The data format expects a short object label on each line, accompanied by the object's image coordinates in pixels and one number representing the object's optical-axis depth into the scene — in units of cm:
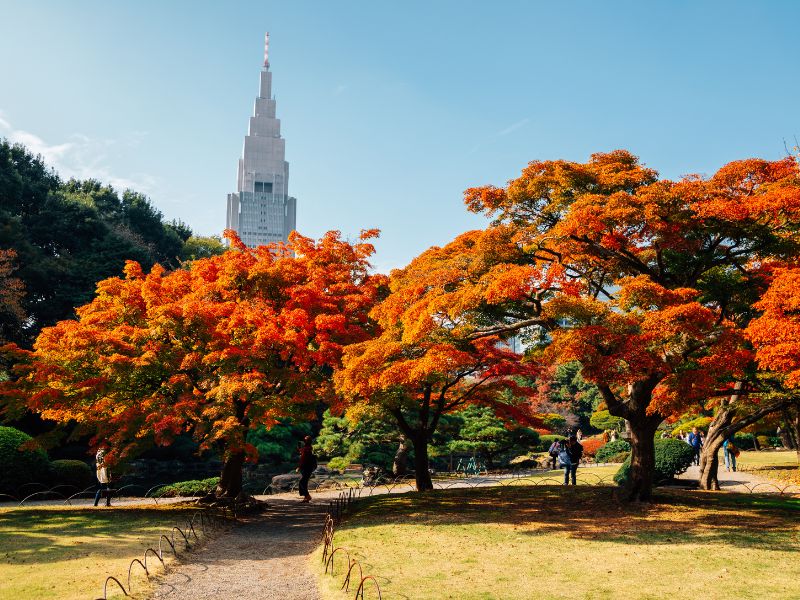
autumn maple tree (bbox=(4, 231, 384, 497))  1606
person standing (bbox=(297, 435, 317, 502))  1964
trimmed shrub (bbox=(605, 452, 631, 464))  3316
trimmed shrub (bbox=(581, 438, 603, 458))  4265
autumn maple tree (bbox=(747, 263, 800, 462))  1218
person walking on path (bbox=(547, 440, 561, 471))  2627
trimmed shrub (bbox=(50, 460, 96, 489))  2278
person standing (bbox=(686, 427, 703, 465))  2805
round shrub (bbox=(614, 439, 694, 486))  2180
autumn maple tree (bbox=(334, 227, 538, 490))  1471
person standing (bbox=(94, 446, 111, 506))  1919
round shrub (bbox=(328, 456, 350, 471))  2830
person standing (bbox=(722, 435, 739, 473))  2722
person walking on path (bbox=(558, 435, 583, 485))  2172
